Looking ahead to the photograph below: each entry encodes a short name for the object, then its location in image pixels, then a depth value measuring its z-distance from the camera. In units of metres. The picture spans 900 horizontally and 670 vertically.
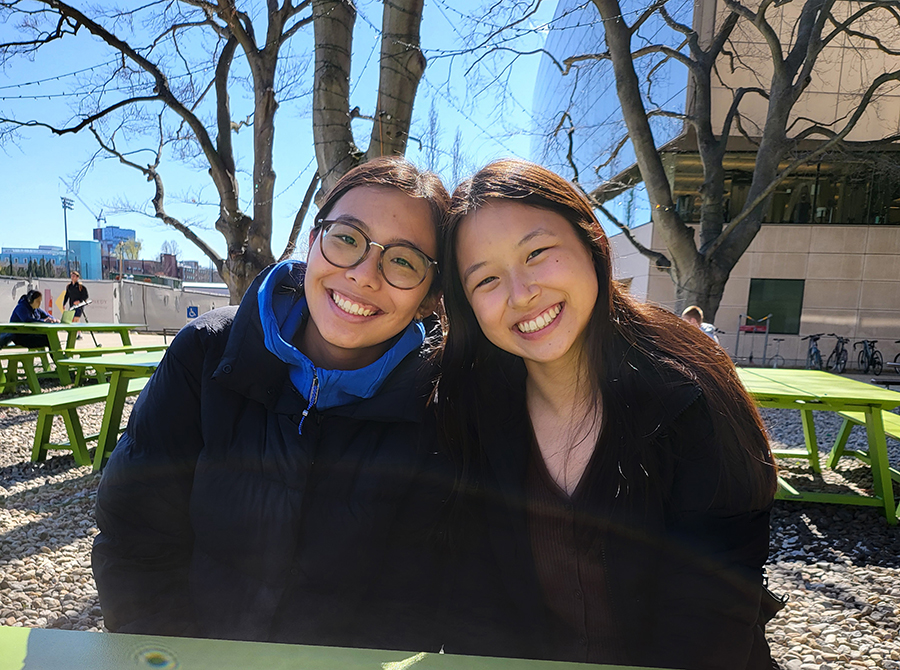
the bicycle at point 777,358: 14.64
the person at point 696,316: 6.06
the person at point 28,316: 8.86
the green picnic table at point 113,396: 4.73
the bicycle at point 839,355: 14.30
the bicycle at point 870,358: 14.09
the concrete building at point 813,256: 15.12
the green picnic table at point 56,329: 8.20
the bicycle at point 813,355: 14.23
